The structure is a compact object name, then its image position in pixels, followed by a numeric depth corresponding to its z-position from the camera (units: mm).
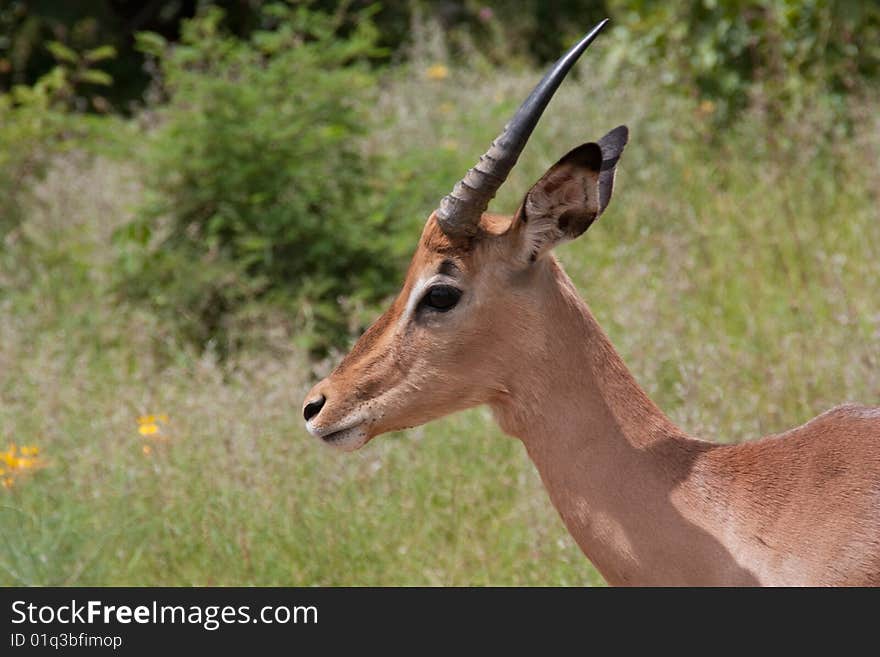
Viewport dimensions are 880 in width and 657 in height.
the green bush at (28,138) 16266
